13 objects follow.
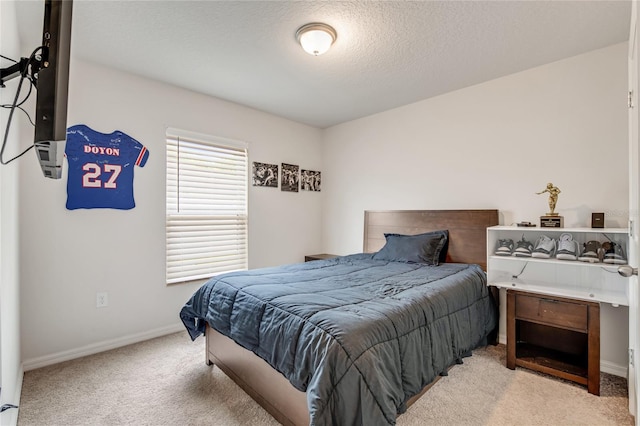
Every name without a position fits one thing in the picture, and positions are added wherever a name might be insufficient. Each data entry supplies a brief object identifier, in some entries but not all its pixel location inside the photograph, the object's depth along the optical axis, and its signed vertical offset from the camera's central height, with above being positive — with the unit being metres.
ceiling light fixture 2.11 +1.25
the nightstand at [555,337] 2.04 -0.97
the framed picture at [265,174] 3.82 +0.51
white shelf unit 2.15 -0.47
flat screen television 1.06 +0.48
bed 1.31 -0.63
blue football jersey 2.56 +0.41
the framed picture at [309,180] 4.39 +0.50
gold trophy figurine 2.41 +0.00
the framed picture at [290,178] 4.14 +0.50
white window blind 3.16 +0.09
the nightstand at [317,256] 4.17 -0.58
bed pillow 2.99 -0.34
